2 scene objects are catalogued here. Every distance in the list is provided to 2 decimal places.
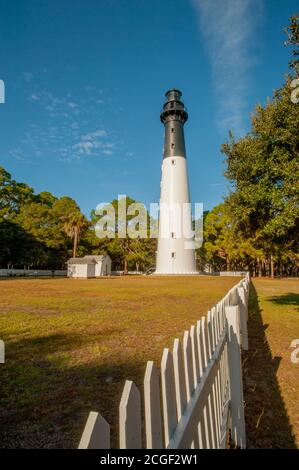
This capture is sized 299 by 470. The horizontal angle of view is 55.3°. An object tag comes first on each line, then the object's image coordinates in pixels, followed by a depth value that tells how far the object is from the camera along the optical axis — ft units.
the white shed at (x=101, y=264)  149.97
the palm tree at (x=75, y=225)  144.87
